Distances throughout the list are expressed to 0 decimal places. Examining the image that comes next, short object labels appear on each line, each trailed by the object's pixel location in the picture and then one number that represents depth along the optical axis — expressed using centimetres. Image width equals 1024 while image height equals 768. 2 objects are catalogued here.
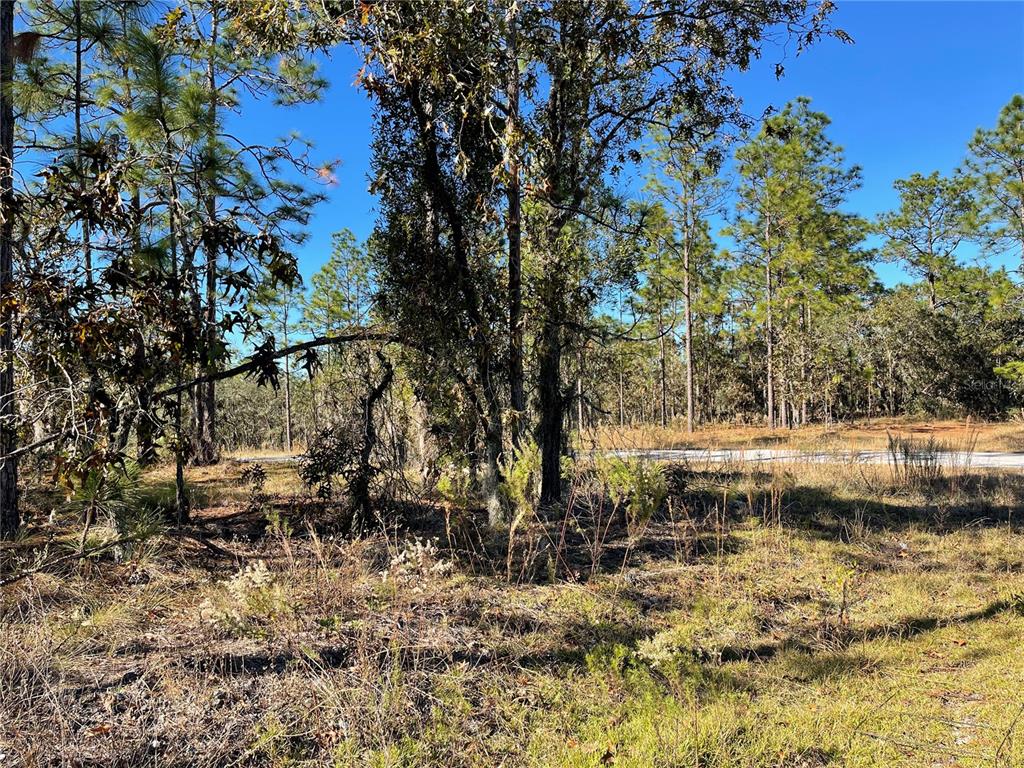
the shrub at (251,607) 349
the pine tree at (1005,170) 1842
